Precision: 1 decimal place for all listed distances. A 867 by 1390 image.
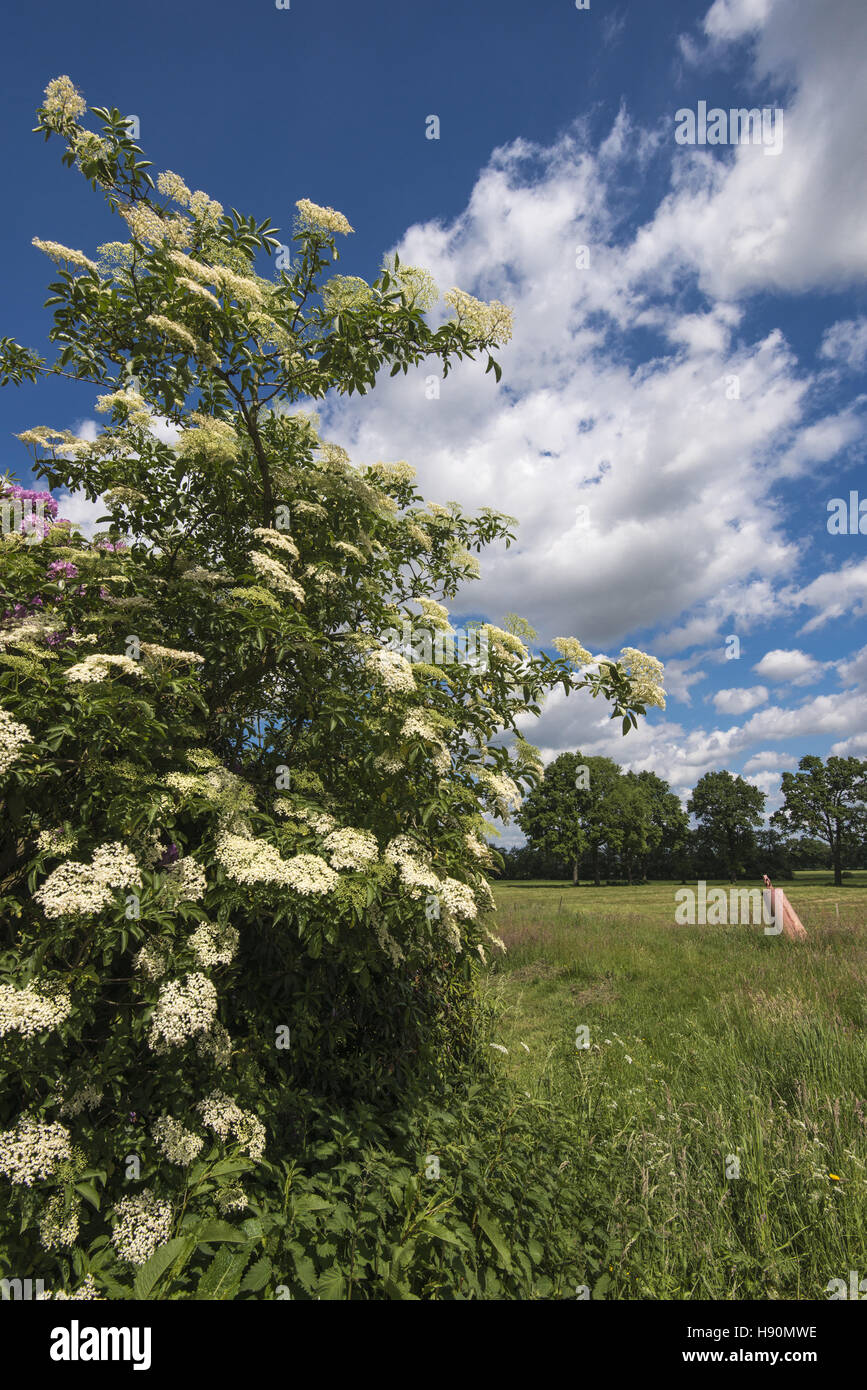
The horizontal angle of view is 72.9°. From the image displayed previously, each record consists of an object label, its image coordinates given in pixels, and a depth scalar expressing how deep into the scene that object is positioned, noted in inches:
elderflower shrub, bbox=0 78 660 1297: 107.5
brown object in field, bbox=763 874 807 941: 486.6
